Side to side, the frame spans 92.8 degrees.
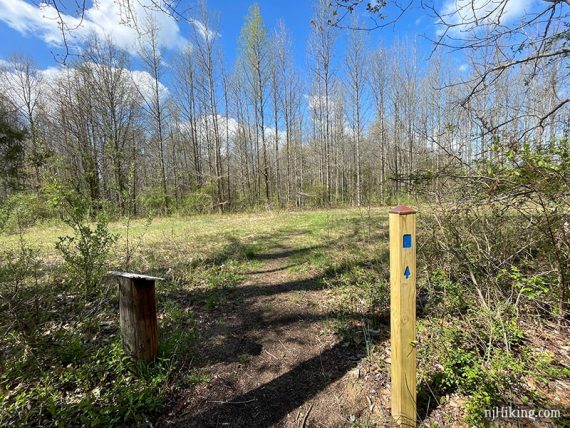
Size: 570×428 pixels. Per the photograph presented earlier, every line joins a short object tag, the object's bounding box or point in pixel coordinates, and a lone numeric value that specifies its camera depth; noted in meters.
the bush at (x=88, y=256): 3.42
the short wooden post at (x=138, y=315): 2.50
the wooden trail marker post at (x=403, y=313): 1.65
